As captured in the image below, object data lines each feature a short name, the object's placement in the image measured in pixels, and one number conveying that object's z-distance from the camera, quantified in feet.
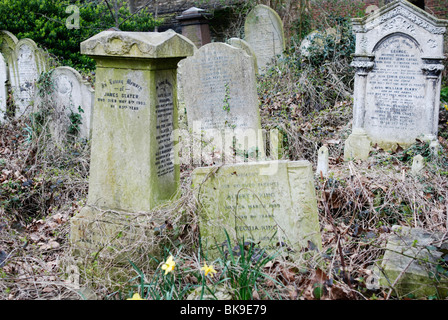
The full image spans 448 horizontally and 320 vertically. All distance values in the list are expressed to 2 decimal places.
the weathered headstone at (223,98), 21.74
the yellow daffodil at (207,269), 9.45
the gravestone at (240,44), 28.80
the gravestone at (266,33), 37.40
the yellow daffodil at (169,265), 9.38
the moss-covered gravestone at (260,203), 12.13
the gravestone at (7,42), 32.55
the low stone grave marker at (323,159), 17.03
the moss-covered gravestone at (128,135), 12.32
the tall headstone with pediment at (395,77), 20.15
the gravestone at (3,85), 30.42
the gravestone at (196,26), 44.39
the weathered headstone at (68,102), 24.11
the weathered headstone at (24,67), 30.45
